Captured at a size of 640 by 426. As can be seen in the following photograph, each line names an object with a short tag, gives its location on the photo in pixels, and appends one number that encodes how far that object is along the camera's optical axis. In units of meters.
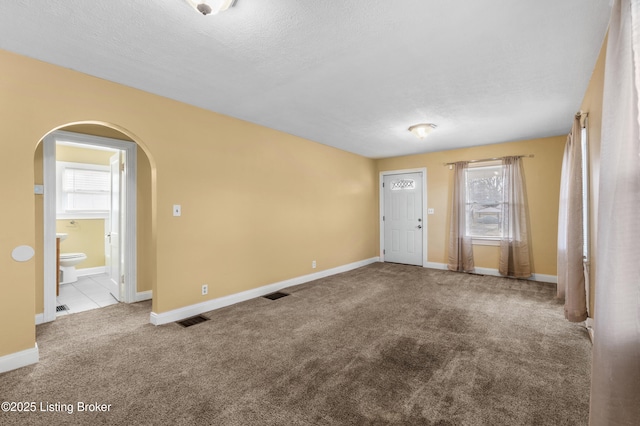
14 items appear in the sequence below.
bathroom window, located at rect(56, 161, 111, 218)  5.46
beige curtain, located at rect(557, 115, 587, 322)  2.99
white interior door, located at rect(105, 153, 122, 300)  4.15
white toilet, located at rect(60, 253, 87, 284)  4.83
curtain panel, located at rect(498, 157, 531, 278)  5.11
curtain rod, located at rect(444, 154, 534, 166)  5.15
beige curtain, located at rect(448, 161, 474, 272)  5.68
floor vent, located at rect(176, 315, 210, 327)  3.20
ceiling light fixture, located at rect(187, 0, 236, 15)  1.66
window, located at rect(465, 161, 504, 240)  5.46
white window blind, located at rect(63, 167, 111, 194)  5.51
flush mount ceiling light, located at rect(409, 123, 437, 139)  4.23
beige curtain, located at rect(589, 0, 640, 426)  1.11
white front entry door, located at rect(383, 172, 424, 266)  6.47
